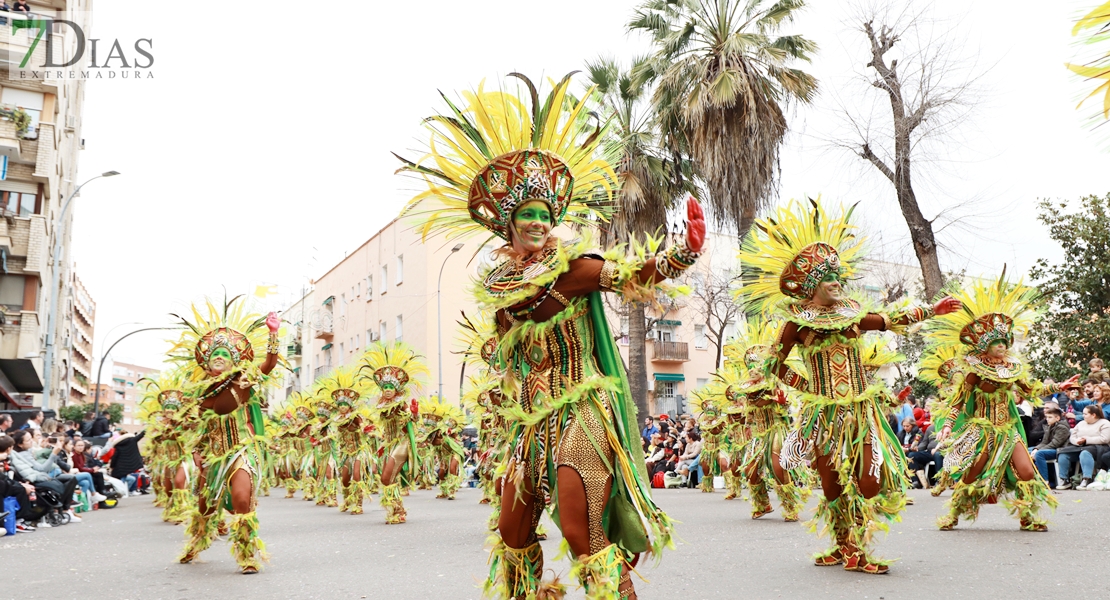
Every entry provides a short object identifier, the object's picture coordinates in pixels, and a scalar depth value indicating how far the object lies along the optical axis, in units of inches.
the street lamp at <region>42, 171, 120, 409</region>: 967.6
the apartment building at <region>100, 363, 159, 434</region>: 7450.8
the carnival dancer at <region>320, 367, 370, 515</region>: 545.0
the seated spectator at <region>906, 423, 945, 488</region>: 602.5
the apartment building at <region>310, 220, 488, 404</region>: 1518.2
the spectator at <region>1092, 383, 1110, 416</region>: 504.1
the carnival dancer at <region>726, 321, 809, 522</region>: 409.7
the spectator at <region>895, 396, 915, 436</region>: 667.4
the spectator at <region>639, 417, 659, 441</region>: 842.8
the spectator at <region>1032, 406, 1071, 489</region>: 519.8
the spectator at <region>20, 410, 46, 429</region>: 660.2
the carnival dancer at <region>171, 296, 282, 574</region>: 292.5
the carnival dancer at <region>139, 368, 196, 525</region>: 478.0
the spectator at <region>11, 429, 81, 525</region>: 523.6
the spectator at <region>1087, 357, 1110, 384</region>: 521.3
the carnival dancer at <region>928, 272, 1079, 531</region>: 322.7
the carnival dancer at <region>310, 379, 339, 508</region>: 650.2
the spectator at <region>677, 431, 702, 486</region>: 755.4
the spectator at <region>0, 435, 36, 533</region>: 468.8
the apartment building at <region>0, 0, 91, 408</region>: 1157.1
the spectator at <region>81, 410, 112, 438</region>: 989.8
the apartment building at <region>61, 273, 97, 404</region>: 3848.4
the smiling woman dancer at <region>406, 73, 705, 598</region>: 158.2
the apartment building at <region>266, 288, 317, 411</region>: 2324.1
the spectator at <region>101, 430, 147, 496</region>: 791.1
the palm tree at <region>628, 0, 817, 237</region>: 694.5
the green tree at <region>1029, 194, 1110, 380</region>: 786.2
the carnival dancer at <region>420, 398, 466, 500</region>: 671.1
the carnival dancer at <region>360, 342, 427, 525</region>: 483.5
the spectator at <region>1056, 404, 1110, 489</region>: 492.6
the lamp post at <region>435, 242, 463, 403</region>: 1369.3
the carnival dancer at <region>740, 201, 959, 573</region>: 246.7
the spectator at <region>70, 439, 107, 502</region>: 705.6
